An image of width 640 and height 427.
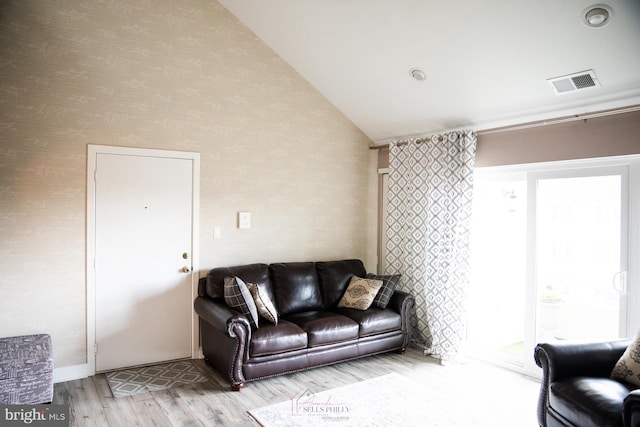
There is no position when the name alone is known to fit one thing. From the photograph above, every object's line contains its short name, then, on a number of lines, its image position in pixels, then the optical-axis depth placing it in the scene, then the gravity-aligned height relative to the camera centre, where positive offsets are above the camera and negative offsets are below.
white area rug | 3.11 -1.48
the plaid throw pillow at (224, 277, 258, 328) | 3.75 -0.75
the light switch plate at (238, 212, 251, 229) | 4.61 -0.08
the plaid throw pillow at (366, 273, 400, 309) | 4.60 -0.81
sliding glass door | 3.54 -0.40
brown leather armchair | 2.35 -1.00
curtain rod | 3.37 +0.81
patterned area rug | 3.61 -1.46
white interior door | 3.93 -0.45
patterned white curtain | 4.43 -0.17
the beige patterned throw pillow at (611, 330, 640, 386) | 2.60 -0.91
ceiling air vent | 3.31 +1.03
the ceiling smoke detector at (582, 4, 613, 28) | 2.77 +1.29
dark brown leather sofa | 3.64 -1.03
